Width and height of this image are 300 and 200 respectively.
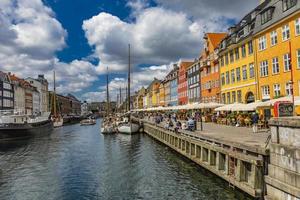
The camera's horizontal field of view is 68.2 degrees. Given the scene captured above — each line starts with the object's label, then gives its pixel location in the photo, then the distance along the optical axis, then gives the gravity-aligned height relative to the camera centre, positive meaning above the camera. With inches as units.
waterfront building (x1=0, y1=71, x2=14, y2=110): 2585.9 +248.9
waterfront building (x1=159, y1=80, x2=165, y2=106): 3019.8 +232.3
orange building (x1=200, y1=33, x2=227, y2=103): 1502.8 +292.9
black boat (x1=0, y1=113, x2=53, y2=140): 1346.4 -95.6
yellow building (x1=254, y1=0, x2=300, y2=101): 844.2 +256.1
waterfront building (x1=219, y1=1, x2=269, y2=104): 1082.3 +249.5
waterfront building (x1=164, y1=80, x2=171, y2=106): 2766.7 +232.8
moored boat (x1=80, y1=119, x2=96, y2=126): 2612.5 -128.7
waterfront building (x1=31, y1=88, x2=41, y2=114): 3559.0 +219.2
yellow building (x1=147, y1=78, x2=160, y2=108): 3360.9 +269.7
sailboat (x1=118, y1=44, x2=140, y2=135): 1458.8 -111.4
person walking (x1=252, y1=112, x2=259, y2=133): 639.0 -37.4
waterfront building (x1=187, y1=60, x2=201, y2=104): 1839.2 +238.5
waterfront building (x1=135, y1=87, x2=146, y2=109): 4539.9 +259.4
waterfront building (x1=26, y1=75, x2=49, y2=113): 3860.8 +421.6
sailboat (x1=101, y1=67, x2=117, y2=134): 1517.0 -117.8
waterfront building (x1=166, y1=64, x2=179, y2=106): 2536.6 +274.6
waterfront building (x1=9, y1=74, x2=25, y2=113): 2903.5 +282.4
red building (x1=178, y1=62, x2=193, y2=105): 2180.4 +260.2
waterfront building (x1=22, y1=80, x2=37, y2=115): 3269.8 +274.9
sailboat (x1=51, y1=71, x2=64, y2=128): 2520.7 -106.1
